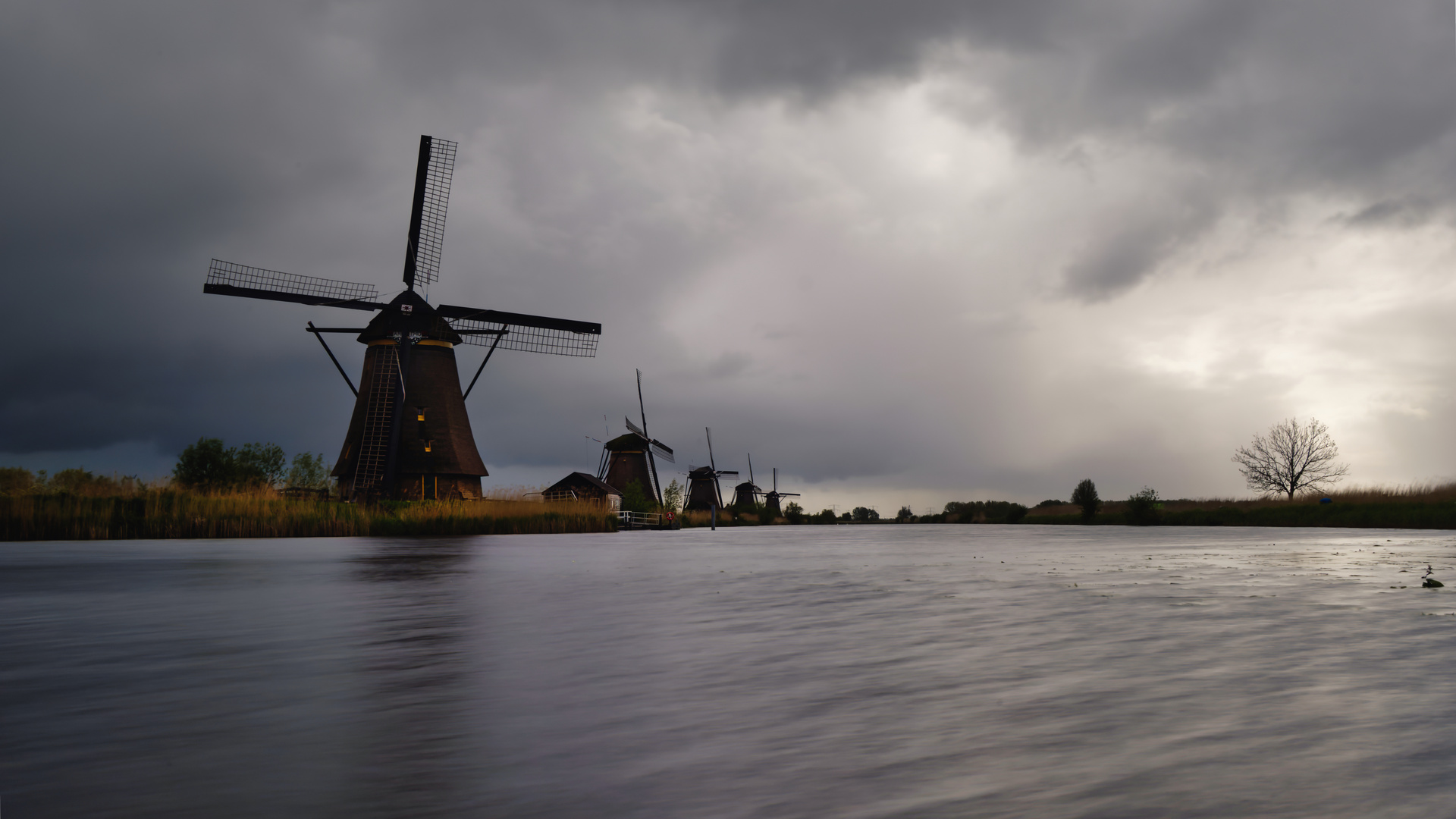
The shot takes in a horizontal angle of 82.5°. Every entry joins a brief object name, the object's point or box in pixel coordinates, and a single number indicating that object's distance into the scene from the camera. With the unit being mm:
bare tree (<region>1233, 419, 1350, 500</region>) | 59688
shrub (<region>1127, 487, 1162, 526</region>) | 52938
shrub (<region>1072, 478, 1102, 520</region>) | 57656
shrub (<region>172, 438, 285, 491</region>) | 51156
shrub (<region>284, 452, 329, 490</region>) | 65500
